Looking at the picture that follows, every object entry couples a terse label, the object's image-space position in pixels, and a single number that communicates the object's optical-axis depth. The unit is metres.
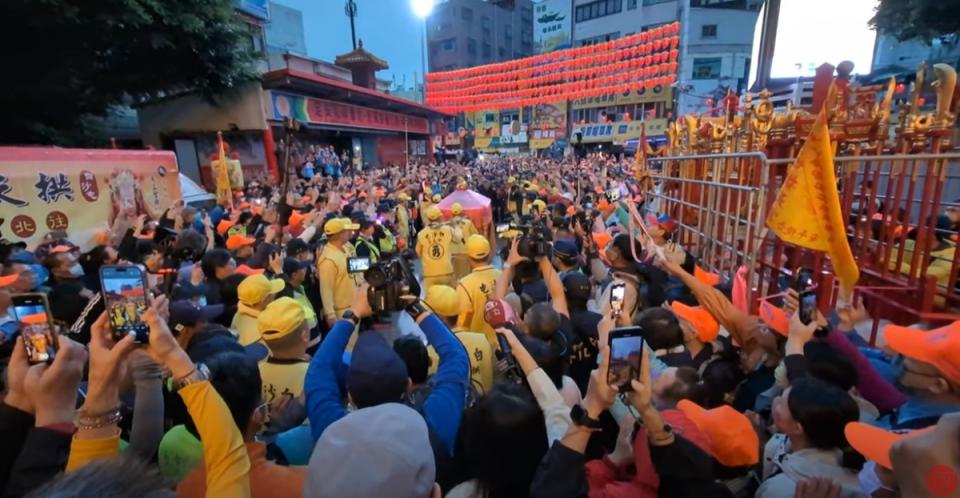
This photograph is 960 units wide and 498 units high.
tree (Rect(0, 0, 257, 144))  9.35
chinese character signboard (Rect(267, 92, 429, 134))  13.73
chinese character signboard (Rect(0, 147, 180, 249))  6.41
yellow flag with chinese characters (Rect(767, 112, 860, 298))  2.40
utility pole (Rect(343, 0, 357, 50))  25.15
